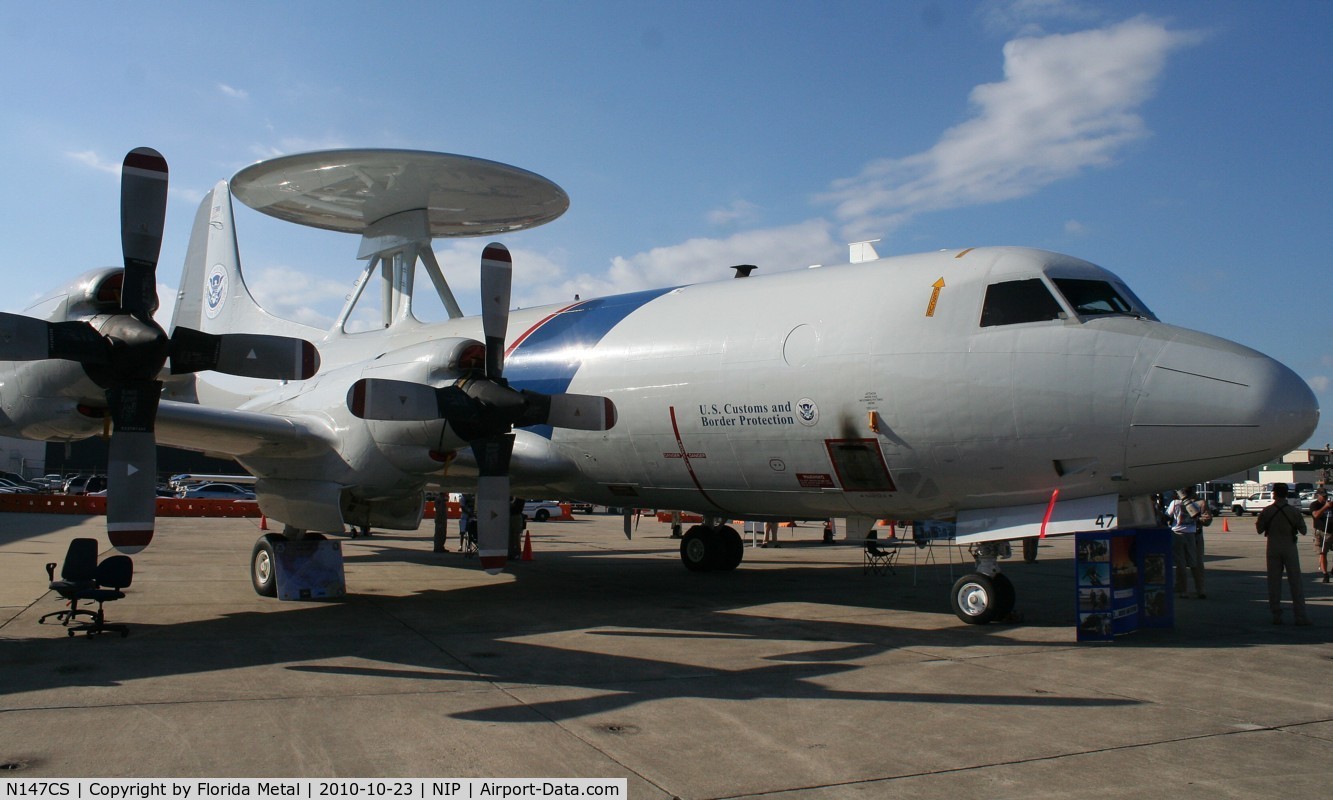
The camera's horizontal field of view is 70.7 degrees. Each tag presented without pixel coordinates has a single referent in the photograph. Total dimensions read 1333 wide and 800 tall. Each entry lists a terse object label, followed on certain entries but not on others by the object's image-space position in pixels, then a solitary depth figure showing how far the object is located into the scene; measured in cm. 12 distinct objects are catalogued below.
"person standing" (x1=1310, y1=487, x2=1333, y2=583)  1767
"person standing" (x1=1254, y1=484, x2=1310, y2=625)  1111
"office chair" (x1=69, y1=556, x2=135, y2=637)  951
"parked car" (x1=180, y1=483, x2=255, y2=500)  4791
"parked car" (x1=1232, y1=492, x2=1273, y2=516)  5300
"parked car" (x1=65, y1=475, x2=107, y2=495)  5269
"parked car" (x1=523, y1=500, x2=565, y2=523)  4444
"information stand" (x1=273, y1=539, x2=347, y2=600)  1253
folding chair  1764
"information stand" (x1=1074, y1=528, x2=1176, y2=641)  993
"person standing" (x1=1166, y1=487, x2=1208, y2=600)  1391
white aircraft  902
